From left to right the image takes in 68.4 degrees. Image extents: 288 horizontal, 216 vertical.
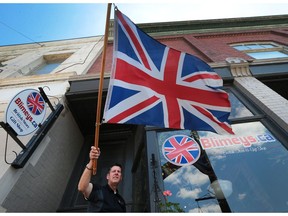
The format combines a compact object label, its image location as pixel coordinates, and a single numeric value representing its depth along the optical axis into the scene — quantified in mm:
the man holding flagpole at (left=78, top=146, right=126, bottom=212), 2559
